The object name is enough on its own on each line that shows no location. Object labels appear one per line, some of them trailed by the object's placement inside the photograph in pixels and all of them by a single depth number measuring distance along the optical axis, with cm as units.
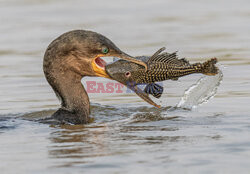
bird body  1906
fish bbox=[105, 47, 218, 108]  1845
